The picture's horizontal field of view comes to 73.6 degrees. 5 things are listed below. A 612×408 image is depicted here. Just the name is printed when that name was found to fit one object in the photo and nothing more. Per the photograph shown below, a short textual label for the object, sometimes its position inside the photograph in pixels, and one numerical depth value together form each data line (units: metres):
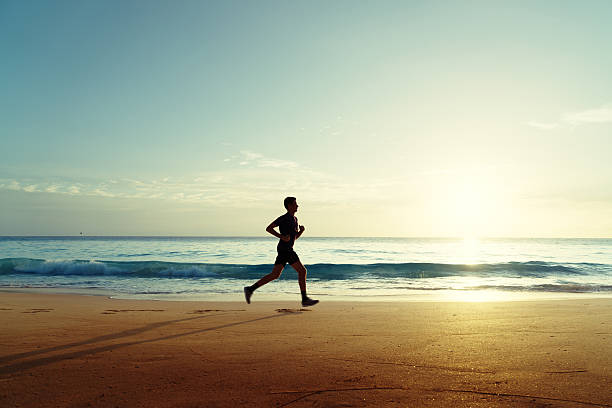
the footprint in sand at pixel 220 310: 7.84
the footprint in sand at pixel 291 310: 7.64
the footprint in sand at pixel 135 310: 7.83
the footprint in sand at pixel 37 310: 7.41
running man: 7.53
